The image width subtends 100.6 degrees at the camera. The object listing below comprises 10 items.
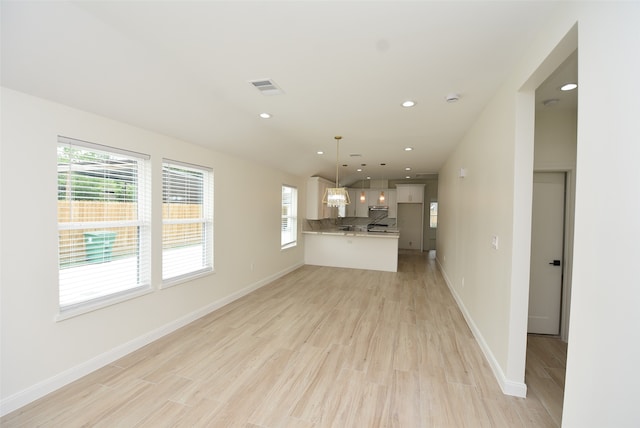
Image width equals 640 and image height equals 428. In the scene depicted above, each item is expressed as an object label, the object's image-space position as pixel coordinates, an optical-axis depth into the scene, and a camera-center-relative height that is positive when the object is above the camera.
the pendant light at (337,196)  4.89 +0.24
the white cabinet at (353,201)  10.27 +0.31
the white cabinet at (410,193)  9.48 +0.63
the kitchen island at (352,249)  6.60 -1.04
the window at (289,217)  6.42 -0.21
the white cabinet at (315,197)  7.21 +0.32
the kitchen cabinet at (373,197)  10.02 +0.49
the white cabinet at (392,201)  9.78 +0.32
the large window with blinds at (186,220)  3.30 -0.19
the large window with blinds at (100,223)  2.31 -0.18
